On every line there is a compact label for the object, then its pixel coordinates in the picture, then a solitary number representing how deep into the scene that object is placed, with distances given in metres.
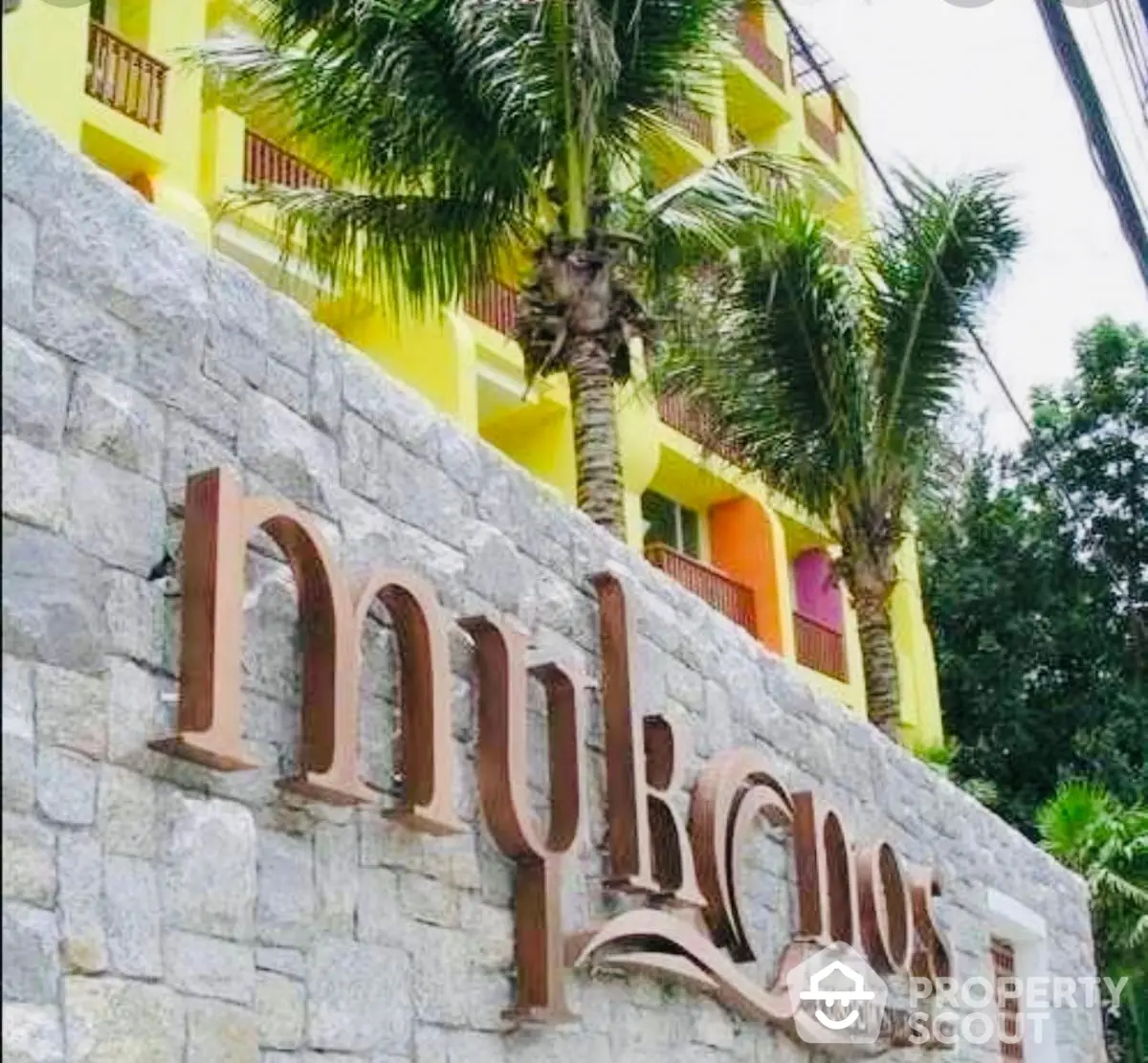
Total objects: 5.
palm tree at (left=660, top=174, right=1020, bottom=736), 11.98
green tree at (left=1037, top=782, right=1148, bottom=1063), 14.75
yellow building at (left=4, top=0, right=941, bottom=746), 12.70
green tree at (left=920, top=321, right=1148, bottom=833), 23.91
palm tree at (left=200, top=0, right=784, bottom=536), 8.85
